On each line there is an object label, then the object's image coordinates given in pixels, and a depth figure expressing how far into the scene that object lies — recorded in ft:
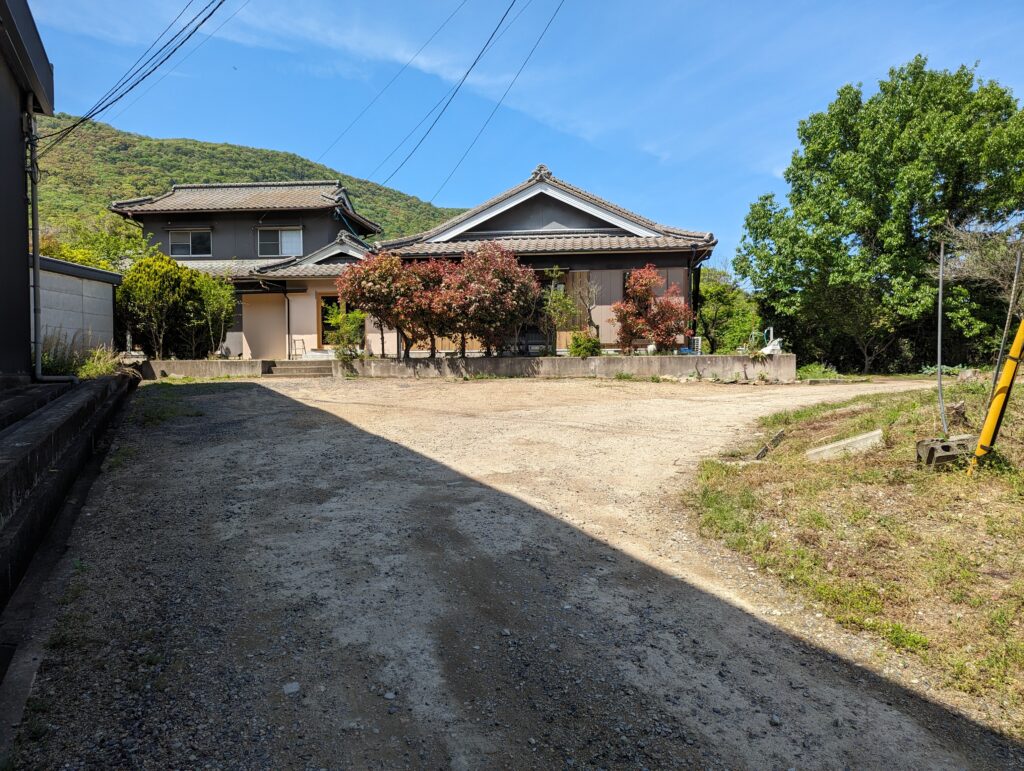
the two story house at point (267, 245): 57.06
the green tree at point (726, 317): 59.16
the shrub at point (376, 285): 42.42
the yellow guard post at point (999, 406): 11.78
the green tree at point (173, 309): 43.65
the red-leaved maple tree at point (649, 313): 44.55
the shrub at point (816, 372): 42.93
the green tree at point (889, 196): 49.06
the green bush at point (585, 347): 44.01
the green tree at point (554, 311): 44.88
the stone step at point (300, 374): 45.49
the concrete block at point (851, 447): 15.16
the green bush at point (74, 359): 26.11
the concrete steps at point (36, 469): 8.55
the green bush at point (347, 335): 44.75
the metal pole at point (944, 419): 13.48
